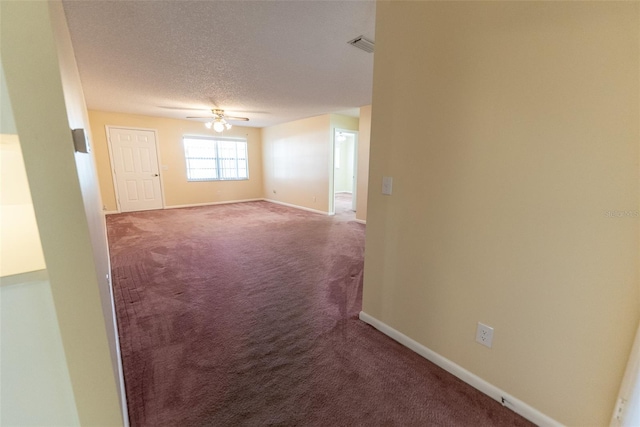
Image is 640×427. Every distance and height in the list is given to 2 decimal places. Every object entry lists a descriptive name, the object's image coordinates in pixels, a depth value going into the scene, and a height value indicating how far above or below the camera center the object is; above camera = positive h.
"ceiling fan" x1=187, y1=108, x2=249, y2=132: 4.89 +0.86
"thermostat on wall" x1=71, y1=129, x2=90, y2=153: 0.89 +0.08
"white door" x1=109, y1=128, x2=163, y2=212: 5.79 -0.16
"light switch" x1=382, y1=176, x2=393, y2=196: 1.72 -0.13
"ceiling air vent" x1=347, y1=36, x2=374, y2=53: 2.27 +1.11
